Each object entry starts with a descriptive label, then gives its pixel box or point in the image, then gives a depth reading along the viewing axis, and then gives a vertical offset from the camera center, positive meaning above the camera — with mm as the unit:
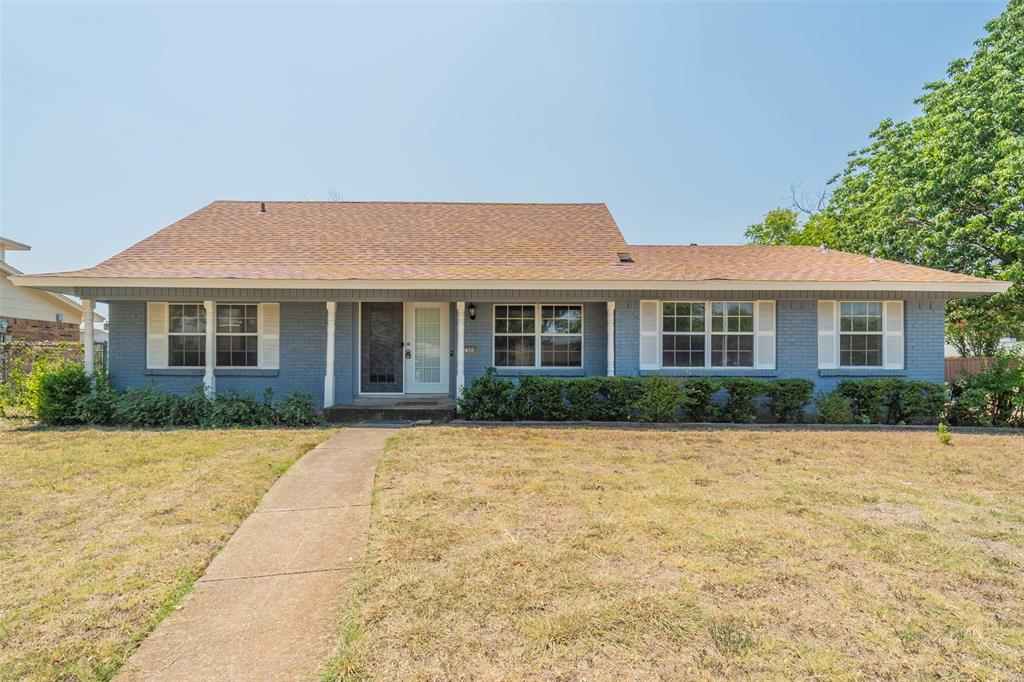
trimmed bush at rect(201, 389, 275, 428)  8812 -1187
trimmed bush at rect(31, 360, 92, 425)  8719 -825
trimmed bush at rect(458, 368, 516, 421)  9320 -997
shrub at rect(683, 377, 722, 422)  9336 -953
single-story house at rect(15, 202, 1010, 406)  9523 +661
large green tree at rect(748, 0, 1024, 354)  12219 +4408
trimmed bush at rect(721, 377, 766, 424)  9273 -984
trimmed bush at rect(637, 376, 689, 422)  9125 -951
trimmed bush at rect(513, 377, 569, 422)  9289 -966
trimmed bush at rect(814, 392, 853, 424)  9234 -1151
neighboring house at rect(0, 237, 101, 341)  16906 +1261
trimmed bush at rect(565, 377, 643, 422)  9297 -928
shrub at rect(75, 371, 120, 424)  8891 -1091
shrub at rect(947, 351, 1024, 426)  9366 -928
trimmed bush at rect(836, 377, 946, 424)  9320 -968
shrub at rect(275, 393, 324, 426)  8875 -1172
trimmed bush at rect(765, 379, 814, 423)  9324 -868
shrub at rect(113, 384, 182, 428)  8789 -1142
